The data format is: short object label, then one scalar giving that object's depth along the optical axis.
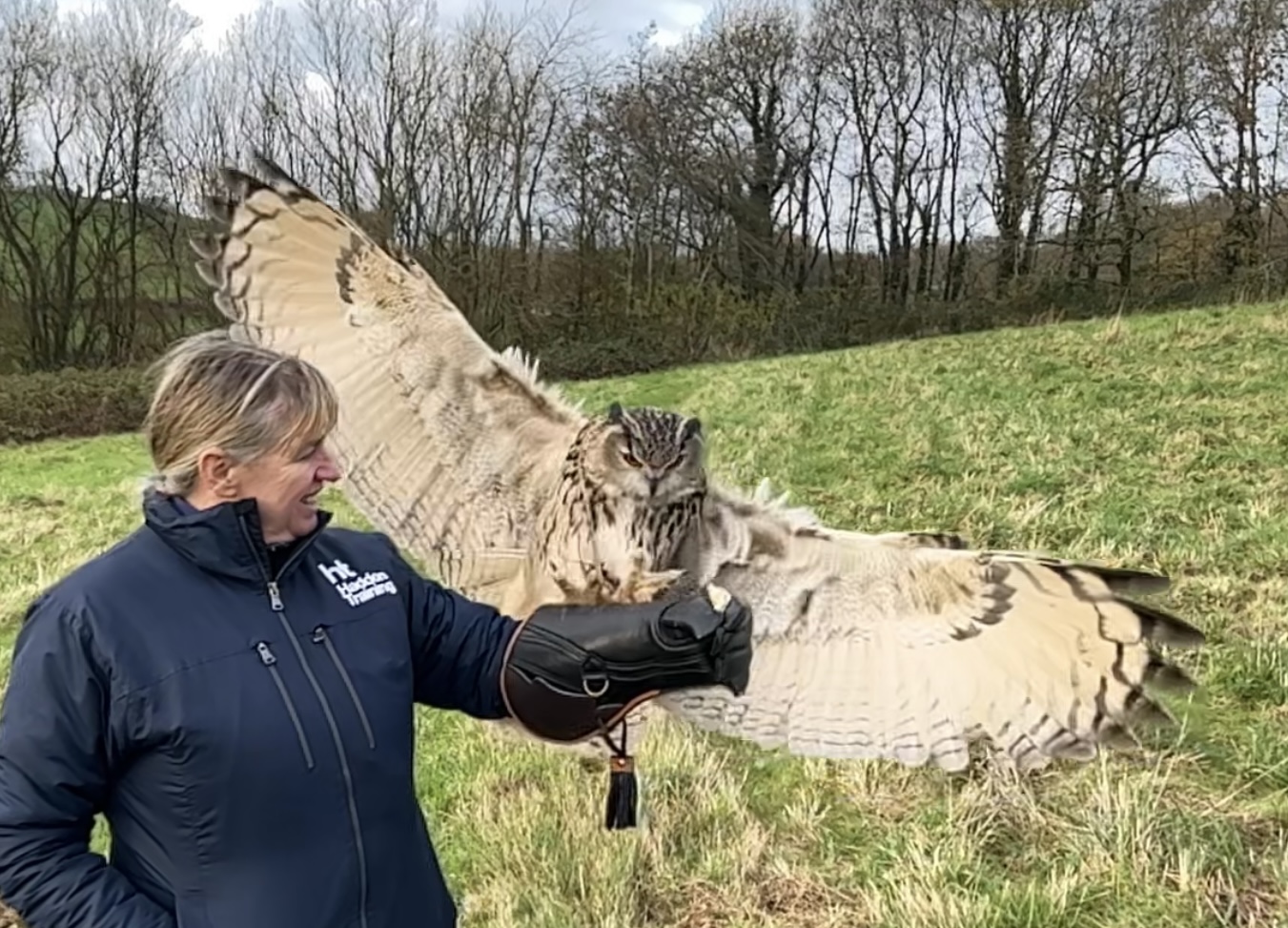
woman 1.70
